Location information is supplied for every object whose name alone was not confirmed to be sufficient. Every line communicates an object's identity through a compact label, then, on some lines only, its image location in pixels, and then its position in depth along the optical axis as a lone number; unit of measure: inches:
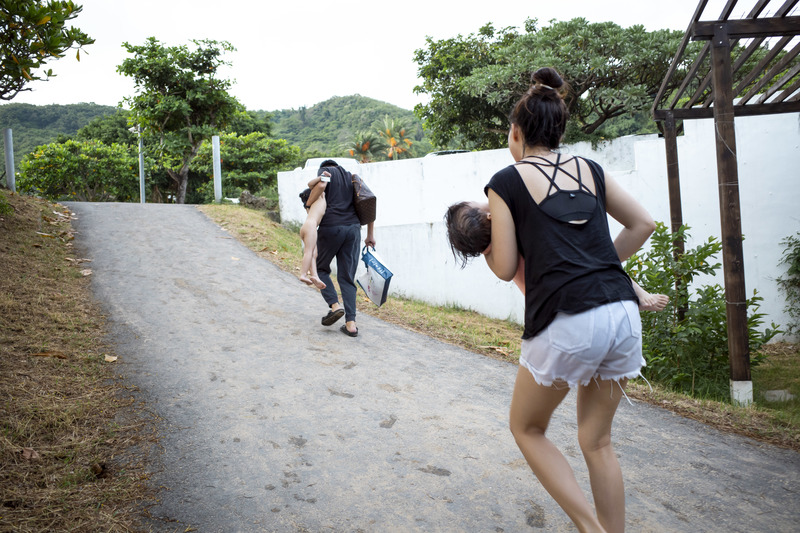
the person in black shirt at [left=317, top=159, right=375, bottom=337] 224.7
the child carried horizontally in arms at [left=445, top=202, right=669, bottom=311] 84.4
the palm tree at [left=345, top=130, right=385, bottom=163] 2102.6
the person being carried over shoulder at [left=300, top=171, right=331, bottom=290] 214.4
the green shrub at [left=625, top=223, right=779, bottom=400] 220.2
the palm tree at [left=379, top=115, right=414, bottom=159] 2272.4
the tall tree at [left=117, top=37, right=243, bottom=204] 791.1
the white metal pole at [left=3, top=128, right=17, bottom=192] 489.4
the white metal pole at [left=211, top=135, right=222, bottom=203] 591.2
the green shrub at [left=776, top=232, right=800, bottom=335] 339.6
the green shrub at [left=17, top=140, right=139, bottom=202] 954.7
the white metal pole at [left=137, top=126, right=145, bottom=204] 925.1
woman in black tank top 77.9
